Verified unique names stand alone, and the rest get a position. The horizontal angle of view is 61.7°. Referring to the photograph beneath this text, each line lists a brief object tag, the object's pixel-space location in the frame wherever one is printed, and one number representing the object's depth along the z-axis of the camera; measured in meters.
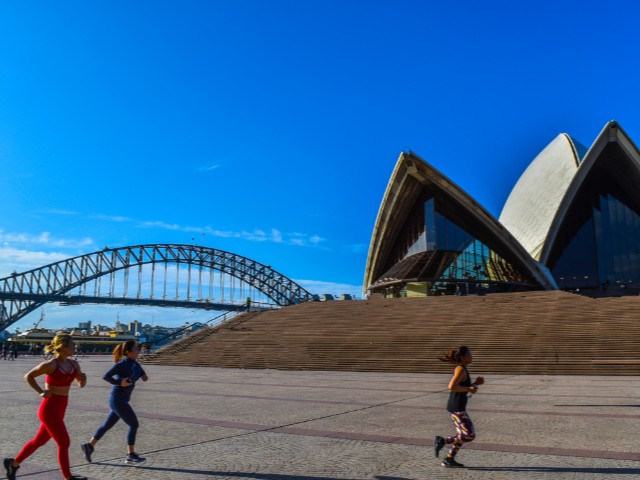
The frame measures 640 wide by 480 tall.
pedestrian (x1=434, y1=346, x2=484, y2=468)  5.71
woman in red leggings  4.99
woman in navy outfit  5.96
